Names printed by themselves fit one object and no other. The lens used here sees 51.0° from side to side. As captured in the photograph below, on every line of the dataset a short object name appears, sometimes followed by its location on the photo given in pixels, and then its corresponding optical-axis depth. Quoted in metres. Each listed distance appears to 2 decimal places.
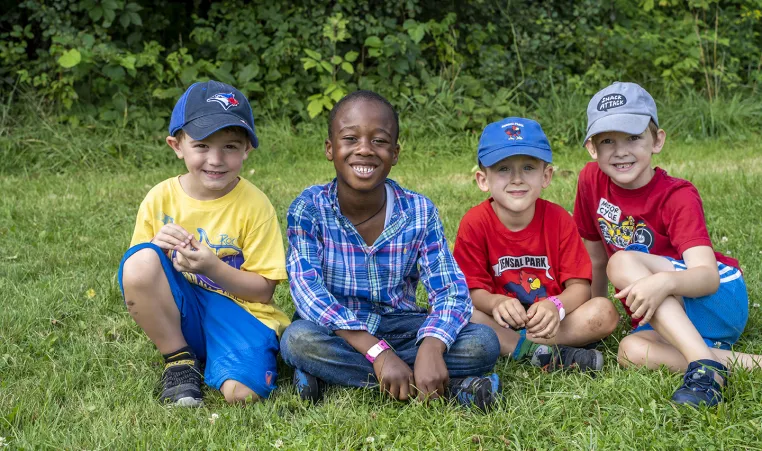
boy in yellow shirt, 2.88
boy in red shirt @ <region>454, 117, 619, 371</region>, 3.13
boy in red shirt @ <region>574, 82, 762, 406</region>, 2.85
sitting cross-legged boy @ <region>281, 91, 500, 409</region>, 2.83
